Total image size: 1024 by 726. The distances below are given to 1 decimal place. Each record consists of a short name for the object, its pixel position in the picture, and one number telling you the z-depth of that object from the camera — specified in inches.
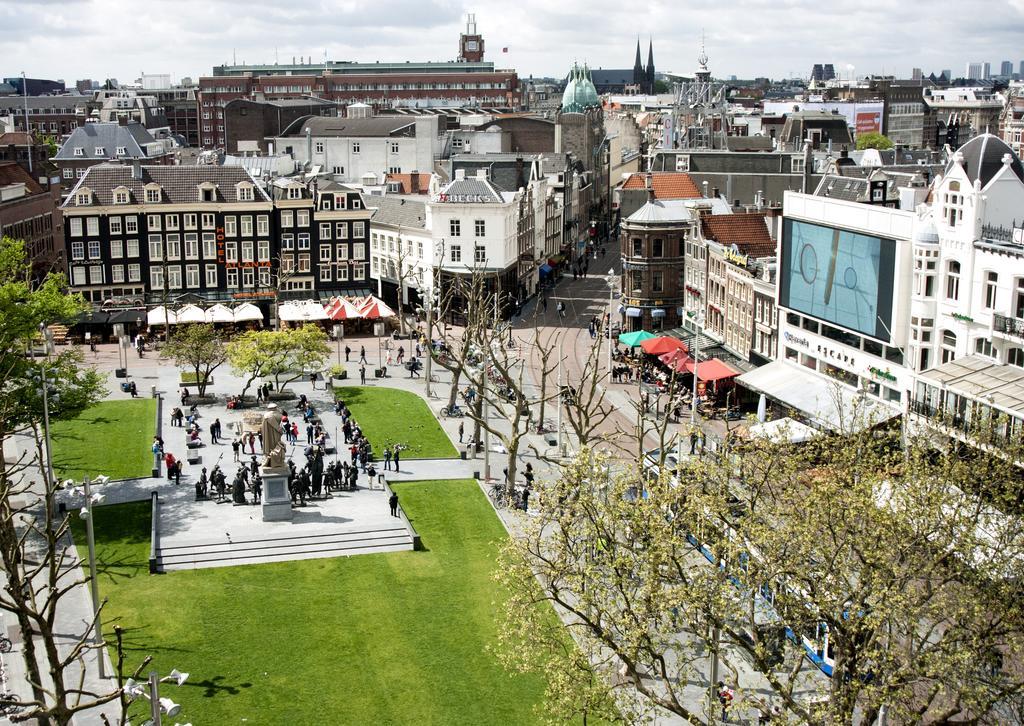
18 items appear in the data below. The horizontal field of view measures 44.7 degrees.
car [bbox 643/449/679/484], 2489.7
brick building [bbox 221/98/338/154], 6732.3
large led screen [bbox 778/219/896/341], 2600.9
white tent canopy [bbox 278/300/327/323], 4079.7
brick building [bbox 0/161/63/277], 4537.4
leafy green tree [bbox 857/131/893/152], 7426.2
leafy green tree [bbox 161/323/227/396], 3225.9
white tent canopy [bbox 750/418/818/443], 2326.5
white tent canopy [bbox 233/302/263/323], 4101.9
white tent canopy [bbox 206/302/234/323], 4052.7
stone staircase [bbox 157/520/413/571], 2133.4
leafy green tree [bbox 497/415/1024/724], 1254.9
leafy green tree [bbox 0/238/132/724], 1828.2
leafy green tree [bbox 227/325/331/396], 3191.4
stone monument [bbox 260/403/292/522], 2314.2
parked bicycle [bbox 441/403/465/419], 3164.4
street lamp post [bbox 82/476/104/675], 1593.3
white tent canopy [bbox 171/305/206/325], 4008.1
